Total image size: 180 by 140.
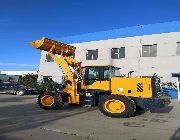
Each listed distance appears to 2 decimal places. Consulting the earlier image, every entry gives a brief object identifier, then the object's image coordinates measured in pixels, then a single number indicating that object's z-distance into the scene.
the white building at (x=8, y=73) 33.03
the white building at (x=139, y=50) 12.78
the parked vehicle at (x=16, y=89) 13.56
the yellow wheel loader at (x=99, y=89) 6.12
